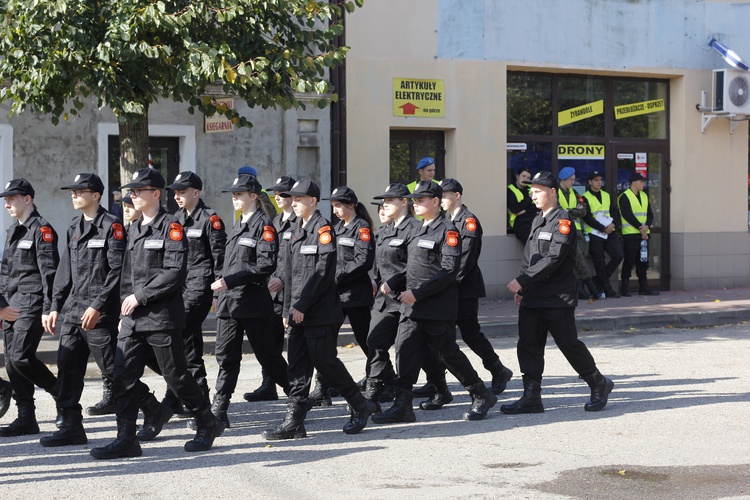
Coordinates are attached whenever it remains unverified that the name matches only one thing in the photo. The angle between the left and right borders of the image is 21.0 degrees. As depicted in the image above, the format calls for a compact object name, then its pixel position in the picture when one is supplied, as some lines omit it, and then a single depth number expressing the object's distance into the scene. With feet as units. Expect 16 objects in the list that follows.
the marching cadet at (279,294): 54.70
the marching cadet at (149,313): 43.29
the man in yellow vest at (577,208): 102.29
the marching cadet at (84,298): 45.52
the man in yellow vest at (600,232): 104.84
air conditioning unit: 111.49
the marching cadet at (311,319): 47.00
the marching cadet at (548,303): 52.01
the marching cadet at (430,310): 50.01
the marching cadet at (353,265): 54.84
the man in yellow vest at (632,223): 107.58
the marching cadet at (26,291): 48.51
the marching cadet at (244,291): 50.05
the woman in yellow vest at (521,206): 103.39
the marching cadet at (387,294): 51.97
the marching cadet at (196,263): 51.74
